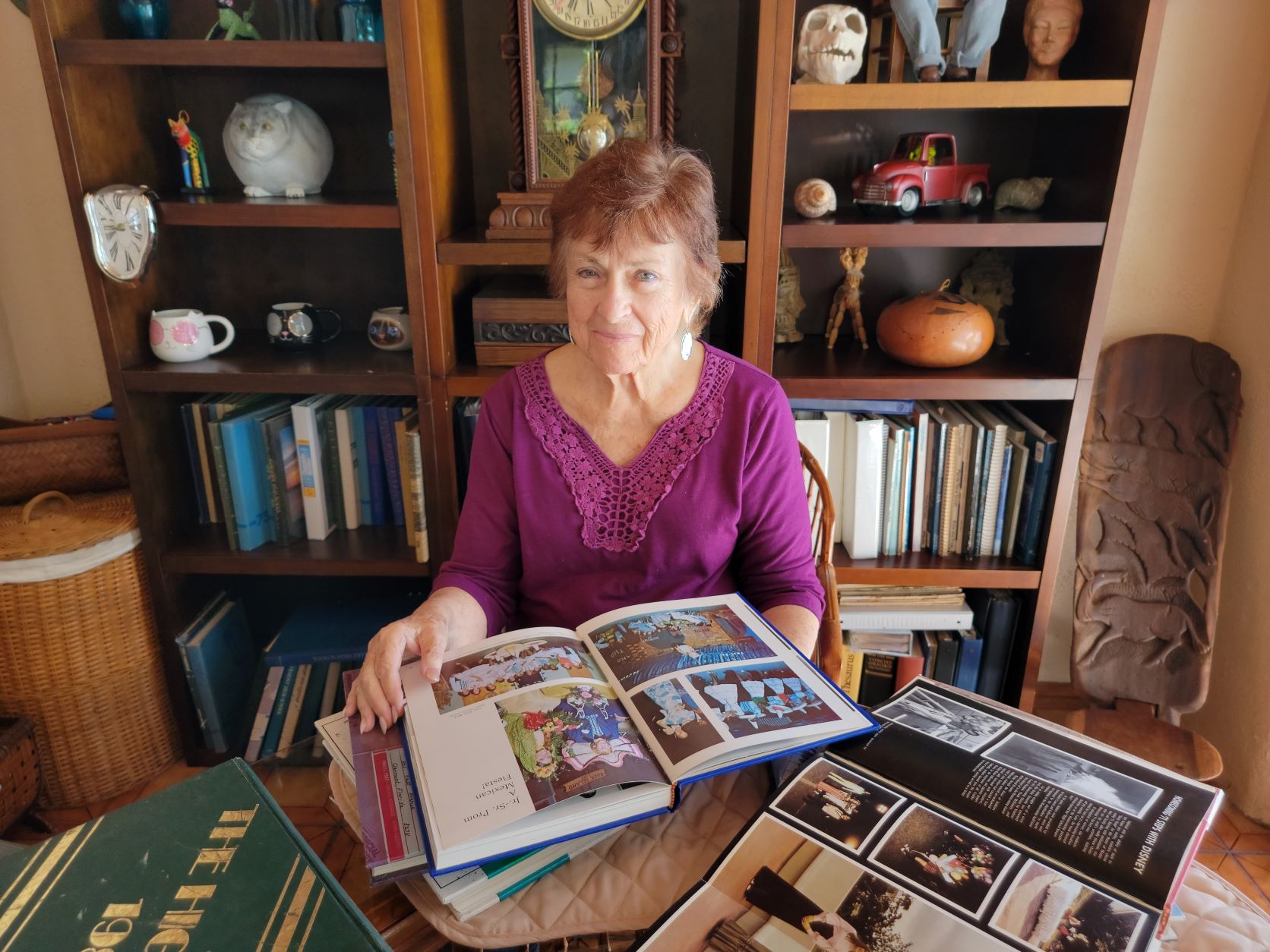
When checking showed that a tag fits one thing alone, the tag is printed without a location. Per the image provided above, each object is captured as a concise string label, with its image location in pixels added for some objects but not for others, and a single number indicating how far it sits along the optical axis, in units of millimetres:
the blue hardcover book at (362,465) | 1765
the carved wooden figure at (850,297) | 1729
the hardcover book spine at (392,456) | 1754
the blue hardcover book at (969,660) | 1796
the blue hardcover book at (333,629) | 1839
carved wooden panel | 1719
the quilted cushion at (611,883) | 800
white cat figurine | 1591
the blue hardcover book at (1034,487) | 1649
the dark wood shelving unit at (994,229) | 1413
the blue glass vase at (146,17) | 1511
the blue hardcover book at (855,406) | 1677
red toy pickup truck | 1556
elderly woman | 1221
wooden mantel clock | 1474
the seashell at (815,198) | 1551
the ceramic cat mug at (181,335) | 1663
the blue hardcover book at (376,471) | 1768
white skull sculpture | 1437
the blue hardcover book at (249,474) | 1740
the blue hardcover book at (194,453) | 1788
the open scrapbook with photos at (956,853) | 667
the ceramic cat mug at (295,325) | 1738
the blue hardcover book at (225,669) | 1873
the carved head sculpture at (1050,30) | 1464
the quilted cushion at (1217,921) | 760
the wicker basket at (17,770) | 1634
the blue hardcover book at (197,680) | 1849
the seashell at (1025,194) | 1634
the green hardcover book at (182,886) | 663
